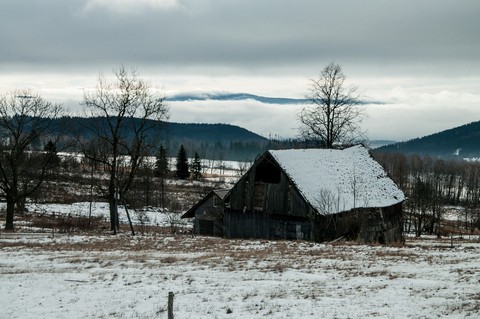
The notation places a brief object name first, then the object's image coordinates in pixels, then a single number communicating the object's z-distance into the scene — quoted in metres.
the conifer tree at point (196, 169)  123.86
